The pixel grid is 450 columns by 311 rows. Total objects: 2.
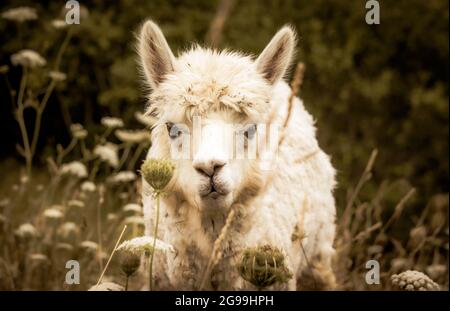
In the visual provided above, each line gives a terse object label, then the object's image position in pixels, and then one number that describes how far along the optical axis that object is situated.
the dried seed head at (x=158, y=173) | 5.32
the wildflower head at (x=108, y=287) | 5.76
